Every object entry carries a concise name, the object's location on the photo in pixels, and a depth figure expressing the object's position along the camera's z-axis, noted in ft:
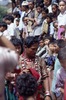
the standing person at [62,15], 30.12
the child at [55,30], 30.83
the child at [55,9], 33.78
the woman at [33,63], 14.23
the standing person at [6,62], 8.02
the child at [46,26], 32.39
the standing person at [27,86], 12.46
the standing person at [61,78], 14.30
